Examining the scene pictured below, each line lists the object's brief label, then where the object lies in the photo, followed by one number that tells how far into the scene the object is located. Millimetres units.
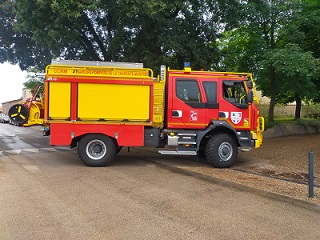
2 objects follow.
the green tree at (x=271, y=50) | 10840
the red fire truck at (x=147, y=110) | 7350
